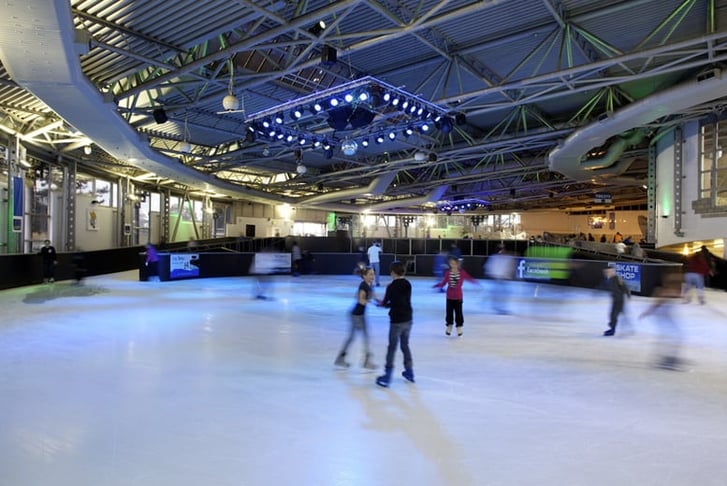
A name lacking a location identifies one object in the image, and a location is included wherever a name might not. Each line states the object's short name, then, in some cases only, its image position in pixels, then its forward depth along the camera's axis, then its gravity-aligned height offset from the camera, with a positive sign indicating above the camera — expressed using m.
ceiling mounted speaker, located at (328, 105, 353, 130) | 10.81 +3.06
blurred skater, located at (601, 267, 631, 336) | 7.53 -0.93
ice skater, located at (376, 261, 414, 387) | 4.95 -0.85
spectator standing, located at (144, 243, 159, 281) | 16.39 -0.85
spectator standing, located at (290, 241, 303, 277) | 18.53 -0.80
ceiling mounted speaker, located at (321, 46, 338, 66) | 8.07 +3.37
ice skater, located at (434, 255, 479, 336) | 7.71 -0.89
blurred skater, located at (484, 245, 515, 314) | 11.03 -1.35
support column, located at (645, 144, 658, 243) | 18.25 +2.03
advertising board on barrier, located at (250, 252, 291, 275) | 12.78 -0.76
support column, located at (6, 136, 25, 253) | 14.66 +1.40
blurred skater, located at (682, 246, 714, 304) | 11.05 -0.77
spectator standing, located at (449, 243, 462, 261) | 14.49 -0.34
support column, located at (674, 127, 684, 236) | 15.90 +2.35
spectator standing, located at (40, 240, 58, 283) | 14.86 -0.69
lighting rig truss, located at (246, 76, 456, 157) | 10.09 +3.35
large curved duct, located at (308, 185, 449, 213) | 29.27 +2.69
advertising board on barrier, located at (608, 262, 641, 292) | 13.28 -0.94
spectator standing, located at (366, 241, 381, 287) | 14.34 -0.45
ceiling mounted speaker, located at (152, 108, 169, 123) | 11.29 +3.19
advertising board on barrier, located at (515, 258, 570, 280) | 16.36 -1.03
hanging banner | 14.91 +1.22
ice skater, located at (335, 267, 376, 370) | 5.39 -0.95
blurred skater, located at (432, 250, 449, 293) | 18.14 -0.95
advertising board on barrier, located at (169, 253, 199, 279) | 16.94 -0.96
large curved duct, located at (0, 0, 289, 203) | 5.29 +2.69
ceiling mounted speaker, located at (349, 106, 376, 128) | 10.74 +3.02
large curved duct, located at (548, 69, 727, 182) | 10.05 +3.38
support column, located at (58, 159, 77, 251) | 19.45 +1.52
